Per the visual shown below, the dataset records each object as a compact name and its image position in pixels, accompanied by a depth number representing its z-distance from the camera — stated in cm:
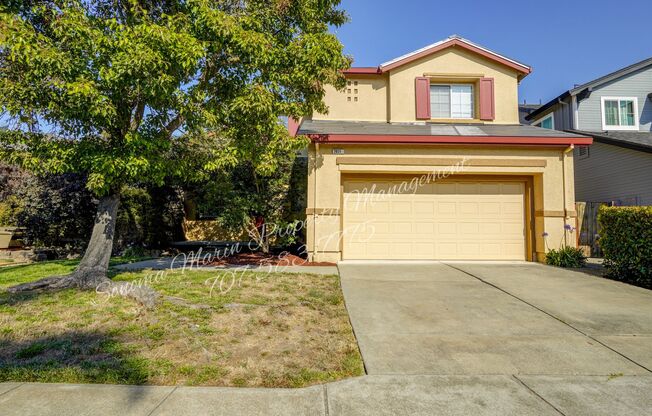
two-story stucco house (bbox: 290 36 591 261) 930
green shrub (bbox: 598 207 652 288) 678
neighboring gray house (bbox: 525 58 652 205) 1312
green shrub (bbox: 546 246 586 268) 880
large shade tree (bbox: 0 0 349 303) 509
